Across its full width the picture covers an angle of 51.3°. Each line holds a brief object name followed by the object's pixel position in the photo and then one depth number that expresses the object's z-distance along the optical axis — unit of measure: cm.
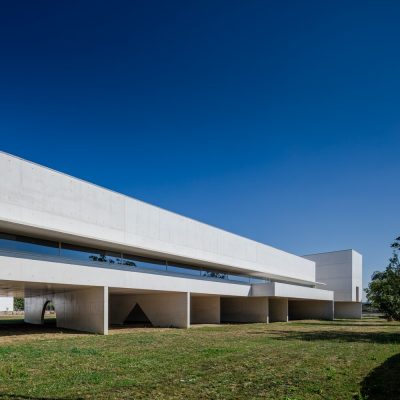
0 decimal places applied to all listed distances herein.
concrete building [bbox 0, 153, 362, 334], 1944
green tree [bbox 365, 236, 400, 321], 4450
